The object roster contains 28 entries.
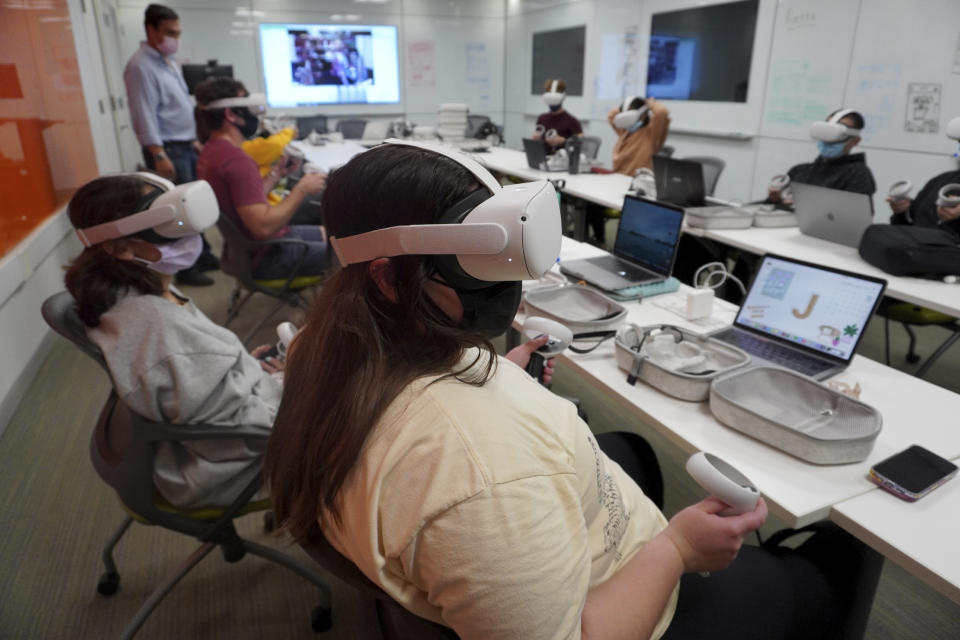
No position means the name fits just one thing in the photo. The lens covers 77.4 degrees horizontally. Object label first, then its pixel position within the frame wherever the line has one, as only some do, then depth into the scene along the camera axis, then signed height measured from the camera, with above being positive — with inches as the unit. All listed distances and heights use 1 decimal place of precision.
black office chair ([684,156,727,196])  169.9 -16.8
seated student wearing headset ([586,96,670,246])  185.2 -8.4
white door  229.8 +11.2
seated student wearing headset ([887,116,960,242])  104.1 -17.2
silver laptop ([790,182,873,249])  101.7 -17.4
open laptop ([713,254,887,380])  58.9 -20.4
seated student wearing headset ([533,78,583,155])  212.1 -5.3
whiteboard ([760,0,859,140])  182.5 +13.8
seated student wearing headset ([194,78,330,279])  110.7 -9.7
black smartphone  43.3 -25.5
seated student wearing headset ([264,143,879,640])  26.1 -15.2
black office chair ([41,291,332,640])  51.9 -31.6
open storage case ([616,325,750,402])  56.5 -23.9
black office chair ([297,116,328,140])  302.2 -8.3
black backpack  86.8 -19.8
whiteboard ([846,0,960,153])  156.1 +9.8
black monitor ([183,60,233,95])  242.4 +13.5
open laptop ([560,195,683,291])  83.0 -19.8
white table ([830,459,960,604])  37.2 -26.6
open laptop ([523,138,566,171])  188.9 -13.6
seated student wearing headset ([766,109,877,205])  126.2 -10.9
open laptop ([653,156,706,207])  125.8 -14.7
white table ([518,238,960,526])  44.0 -26.4
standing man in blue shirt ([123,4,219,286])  170.2 +2.4
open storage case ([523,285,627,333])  67.7 -23.0
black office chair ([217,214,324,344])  114.3 -30.6
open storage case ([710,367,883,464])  46.2 -24.4
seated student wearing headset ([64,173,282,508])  51.6 -18.7
